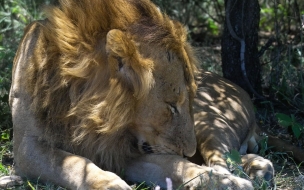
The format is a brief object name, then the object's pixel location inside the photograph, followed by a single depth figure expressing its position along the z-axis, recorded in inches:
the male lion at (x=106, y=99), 255.9
